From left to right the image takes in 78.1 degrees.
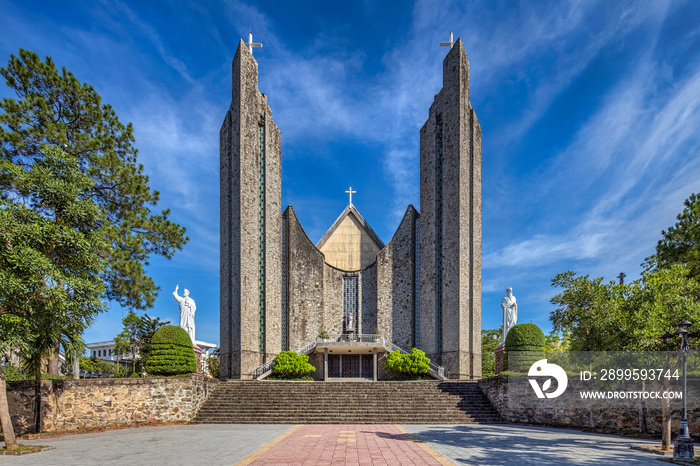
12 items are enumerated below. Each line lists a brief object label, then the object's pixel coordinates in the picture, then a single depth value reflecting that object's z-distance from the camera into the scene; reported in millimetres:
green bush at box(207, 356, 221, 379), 28964
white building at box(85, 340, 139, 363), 63938
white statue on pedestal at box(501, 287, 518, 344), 22438
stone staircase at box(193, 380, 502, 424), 15141
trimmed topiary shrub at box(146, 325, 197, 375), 15453
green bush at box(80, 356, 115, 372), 36281
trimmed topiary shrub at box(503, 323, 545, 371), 15531
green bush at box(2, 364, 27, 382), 16747
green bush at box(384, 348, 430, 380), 21453
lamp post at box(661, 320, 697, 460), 8133
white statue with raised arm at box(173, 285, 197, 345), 23250
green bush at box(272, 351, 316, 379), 21375
